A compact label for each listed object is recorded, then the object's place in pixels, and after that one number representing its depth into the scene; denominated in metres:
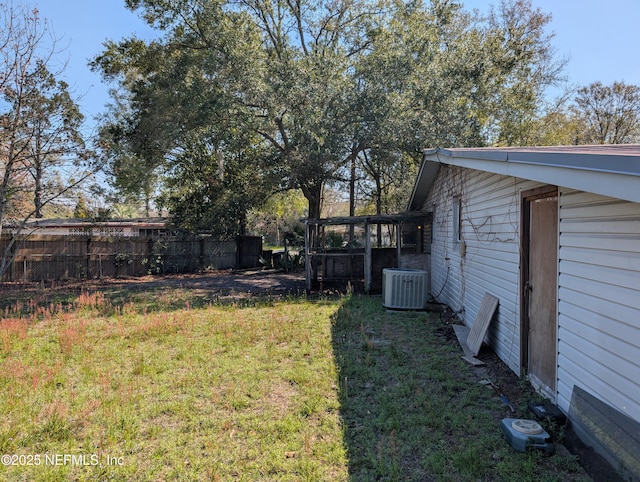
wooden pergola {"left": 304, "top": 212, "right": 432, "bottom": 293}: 9.98
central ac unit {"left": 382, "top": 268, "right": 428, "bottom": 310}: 8.01
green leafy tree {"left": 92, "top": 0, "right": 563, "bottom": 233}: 10.53
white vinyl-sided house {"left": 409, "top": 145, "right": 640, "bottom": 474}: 2.27
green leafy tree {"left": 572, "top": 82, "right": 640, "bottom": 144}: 19.52
